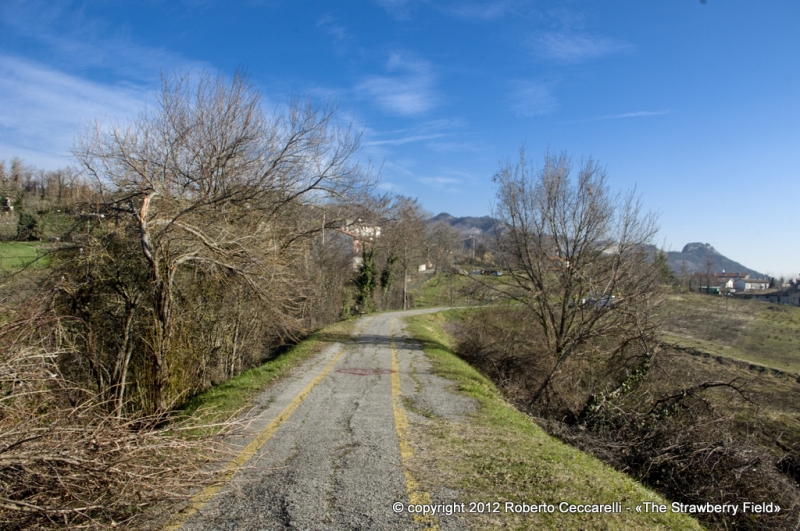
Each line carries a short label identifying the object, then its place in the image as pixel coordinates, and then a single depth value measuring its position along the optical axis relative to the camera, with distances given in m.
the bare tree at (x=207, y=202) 8.96
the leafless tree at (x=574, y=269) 16.48
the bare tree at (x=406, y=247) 45.88
